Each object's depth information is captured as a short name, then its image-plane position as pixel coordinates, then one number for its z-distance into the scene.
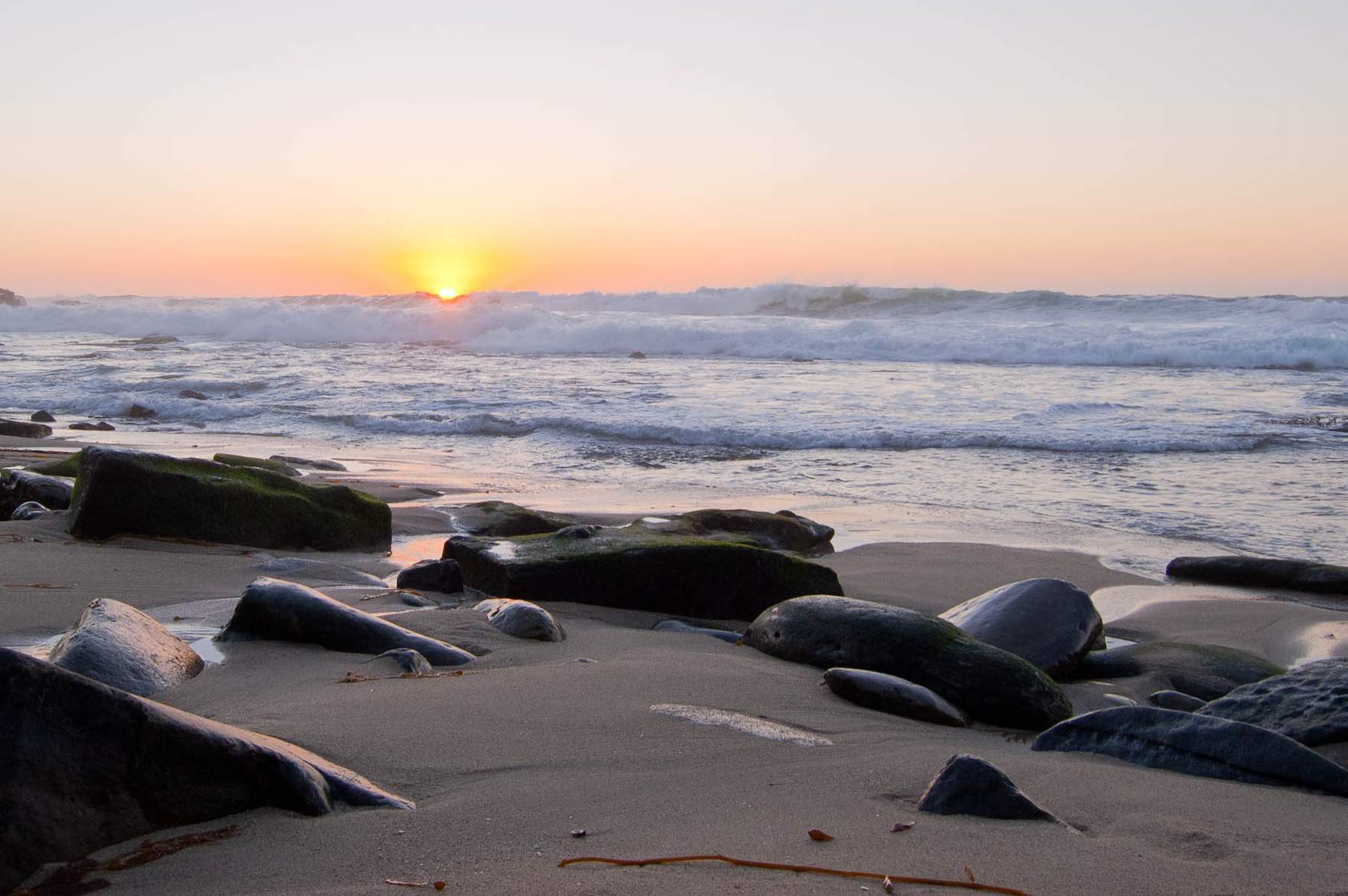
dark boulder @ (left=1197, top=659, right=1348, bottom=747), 2.91
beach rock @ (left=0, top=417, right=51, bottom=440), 10.98
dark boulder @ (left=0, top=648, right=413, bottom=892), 1.65
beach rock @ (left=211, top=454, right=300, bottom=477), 7.07
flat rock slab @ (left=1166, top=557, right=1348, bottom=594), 5.28
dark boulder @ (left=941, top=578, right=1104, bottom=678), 3.88
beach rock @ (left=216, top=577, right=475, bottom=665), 3.29
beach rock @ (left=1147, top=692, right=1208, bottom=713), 3.50
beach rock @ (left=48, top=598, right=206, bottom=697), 2.67
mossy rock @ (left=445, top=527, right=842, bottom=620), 4.46
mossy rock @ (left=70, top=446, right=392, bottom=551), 5.09
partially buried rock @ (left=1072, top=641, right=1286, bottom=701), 3.84
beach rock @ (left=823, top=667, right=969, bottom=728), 3.10
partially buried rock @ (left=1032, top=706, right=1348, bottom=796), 2.47
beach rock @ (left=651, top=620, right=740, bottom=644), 4.05
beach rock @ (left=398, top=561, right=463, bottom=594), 4.51
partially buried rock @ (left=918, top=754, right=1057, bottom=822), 2.07
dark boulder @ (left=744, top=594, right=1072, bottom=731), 3.26
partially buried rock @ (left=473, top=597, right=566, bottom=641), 3.69
